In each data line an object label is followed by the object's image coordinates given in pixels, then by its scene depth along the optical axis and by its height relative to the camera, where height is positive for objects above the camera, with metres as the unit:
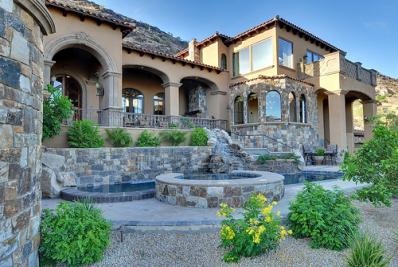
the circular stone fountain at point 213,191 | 6.26 -1.08
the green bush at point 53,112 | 9.04 +1.21
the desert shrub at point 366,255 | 3.20 -1.34
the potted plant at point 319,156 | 16.19 -0.70
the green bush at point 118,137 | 11.30 +0.41
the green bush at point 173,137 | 12.98 +0.45
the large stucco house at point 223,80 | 13.29 +4.03
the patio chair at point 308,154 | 16.39 -0.58
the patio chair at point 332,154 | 15.83 -0.58
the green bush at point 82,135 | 10.15 +0.47
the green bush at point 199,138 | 13.40 +0.39
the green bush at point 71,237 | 3.55 -1.21
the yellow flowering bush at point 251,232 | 3.66 -1.19
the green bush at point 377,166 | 4.32 -0.38
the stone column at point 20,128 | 2.86 +0.23
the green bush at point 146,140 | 12.02 +0.29
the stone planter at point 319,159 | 16.17 -0.88
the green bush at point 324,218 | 3.98 -1.12
